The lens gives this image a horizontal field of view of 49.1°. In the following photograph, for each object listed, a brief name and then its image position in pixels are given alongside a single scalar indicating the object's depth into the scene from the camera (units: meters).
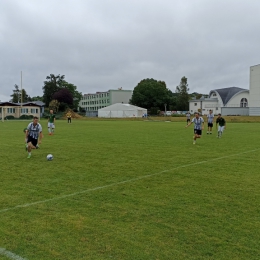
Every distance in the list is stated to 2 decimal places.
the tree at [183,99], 100.50
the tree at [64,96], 94.50
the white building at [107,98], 125.38
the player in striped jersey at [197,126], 15.82
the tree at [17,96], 118.83
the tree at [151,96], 97.06
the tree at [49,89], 103.88
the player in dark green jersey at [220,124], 19.69
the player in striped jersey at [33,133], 11.27
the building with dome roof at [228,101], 76.06
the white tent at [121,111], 81.00
